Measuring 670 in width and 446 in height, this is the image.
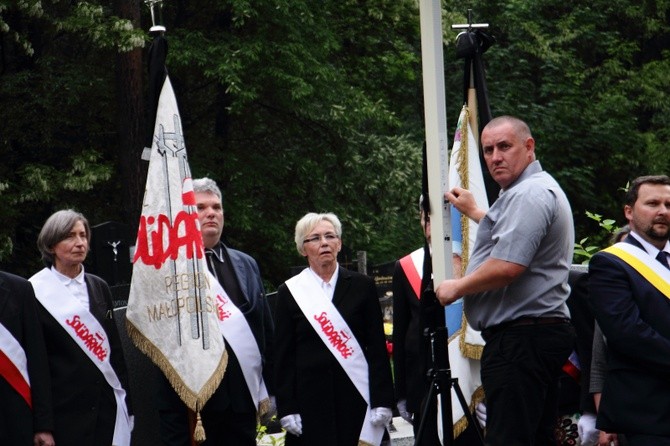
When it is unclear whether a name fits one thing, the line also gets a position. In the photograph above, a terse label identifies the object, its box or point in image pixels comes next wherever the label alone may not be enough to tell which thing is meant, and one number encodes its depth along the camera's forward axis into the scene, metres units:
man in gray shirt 10.15
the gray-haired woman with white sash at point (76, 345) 12.75
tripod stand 10.43
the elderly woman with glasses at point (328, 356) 13.73
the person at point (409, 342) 13.28
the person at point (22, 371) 11.88
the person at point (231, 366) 13.60
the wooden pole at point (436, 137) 10.38
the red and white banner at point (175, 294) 13.39
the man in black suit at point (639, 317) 10.40
